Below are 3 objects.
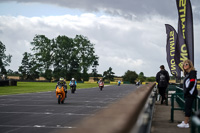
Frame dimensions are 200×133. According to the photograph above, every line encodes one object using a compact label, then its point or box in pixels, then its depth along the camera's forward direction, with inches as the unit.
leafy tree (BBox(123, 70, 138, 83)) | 6555.1
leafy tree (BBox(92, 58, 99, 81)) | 7406.5
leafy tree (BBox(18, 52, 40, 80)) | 5696.4
